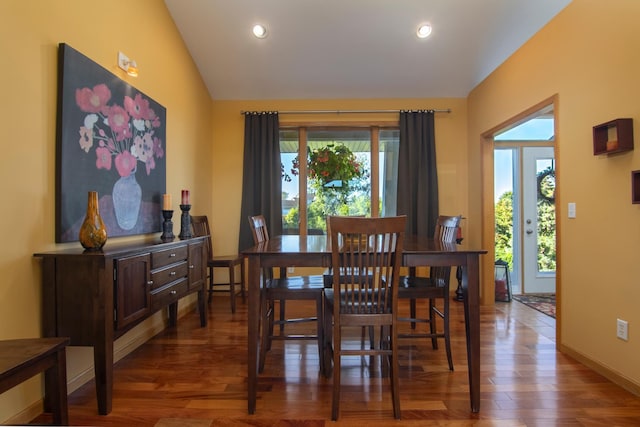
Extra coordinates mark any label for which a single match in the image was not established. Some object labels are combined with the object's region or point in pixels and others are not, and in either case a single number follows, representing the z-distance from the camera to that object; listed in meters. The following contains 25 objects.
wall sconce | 2.44
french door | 4.46
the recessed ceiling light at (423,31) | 3.38
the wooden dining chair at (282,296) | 2.22
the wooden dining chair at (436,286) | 2.29
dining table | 1.80
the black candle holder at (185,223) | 2.99
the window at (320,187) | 4.52
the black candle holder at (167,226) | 2.83
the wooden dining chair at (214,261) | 3.56
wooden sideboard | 1.76
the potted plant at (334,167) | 4.06
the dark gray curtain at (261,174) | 4.38
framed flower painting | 1.90
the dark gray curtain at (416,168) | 4.33
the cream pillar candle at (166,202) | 2.87
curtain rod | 4.39
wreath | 4.50
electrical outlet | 2.03
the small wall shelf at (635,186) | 1.91
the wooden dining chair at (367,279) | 1.69
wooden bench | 1.18
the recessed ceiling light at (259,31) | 3.44
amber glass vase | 1.87
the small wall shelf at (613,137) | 1.98
